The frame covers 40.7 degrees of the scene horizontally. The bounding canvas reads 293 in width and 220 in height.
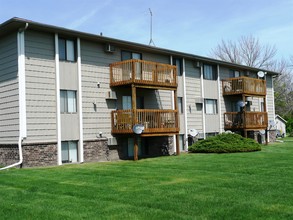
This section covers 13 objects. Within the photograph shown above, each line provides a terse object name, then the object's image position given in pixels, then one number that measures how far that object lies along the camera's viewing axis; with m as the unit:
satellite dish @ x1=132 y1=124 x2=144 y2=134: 17.69
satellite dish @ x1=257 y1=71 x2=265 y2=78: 29.26
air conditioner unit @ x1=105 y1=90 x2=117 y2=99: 18.97
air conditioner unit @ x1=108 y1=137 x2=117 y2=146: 18.78
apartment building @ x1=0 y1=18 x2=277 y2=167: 16.11
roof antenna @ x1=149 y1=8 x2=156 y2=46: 26.66
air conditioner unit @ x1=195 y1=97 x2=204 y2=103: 24.70
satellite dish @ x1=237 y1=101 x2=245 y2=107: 25.90
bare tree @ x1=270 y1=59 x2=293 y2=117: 52.00
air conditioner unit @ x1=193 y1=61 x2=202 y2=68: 24.66
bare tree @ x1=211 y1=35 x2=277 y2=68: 50.91
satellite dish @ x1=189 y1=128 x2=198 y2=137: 23.23
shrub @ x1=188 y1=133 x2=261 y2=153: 20.89
